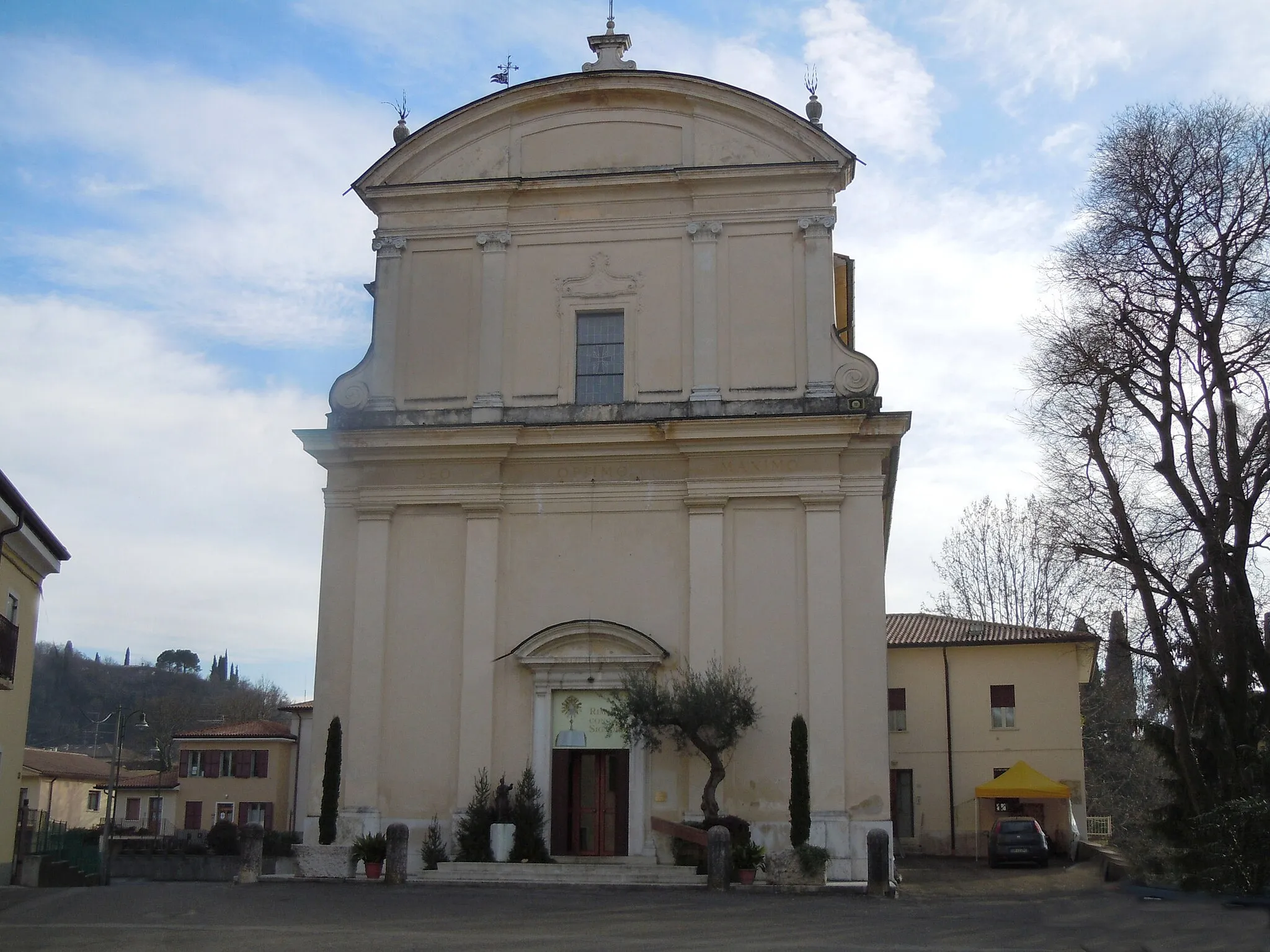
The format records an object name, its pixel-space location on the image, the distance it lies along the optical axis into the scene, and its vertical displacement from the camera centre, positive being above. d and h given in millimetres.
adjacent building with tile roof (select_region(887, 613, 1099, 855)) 34656 +1420
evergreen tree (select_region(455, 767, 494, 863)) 20641 -899
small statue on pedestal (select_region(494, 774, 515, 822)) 20812 -488
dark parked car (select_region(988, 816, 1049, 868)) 28594 -1398
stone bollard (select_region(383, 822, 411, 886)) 19469 -1234
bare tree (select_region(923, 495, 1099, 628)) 43031 +6045
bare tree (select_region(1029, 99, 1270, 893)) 19859 +5458
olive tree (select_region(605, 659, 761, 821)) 20328 +866
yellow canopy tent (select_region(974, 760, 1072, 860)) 32094 -242
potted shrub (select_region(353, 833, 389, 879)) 20219 -1231
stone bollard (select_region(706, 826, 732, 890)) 18453 -1134
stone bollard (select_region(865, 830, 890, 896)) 18203 -1209
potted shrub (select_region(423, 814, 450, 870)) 20578 -1201
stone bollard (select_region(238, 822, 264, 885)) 19859 -1242
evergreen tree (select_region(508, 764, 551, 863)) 20609 -790
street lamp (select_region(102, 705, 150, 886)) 33919 -1062
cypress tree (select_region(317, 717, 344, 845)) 21312 -302
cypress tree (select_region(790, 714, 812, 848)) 20328 -206
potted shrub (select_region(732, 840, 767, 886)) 19297 -1232
